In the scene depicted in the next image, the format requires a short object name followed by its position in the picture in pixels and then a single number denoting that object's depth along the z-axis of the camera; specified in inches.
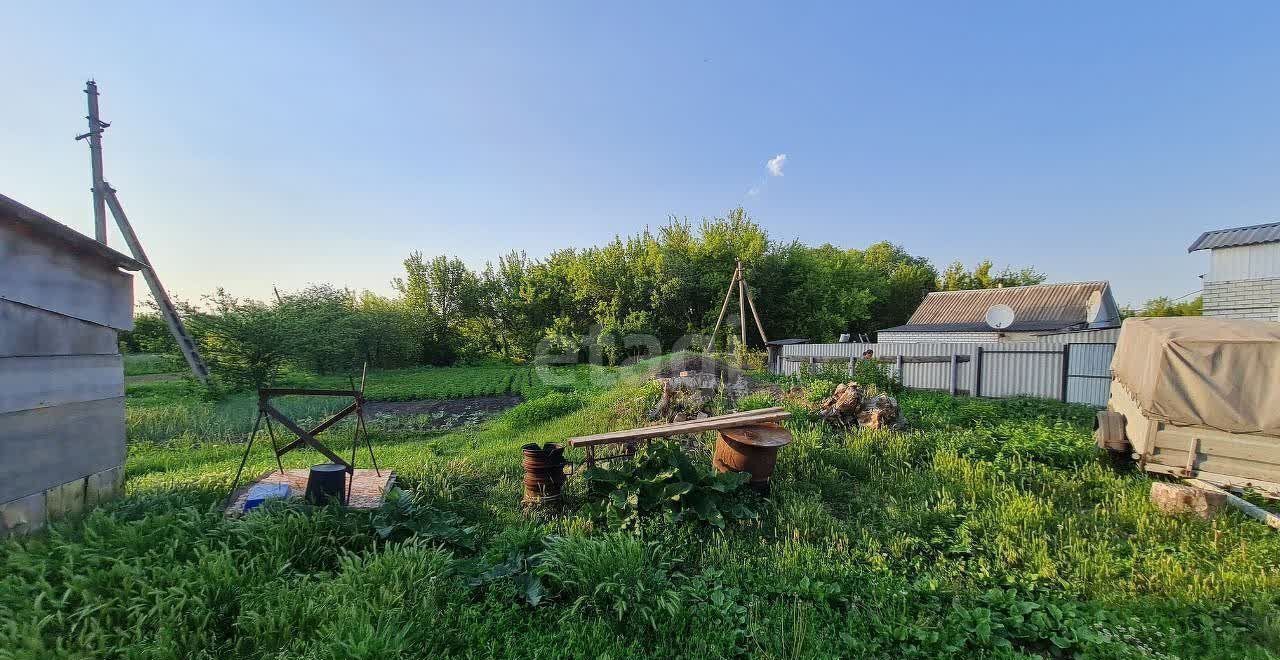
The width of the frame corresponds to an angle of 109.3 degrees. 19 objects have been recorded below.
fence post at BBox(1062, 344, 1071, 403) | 391.9
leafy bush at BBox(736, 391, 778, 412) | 308.2
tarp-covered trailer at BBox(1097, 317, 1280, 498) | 160.4
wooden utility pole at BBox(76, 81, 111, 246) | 401.4
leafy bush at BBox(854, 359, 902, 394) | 395.7
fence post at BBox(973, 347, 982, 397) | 432.1
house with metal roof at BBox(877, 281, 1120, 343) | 677.9
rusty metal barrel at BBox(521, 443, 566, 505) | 186.9
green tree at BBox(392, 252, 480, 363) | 1063.0
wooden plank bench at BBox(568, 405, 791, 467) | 200.1
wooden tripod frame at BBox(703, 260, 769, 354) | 614.9
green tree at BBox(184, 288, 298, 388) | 501.7
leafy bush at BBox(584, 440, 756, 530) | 165.8
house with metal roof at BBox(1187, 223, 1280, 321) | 430.6
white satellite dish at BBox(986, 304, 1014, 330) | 567.2
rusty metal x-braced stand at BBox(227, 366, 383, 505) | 170.0
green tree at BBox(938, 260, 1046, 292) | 1472.7
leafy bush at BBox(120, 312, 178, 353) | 515.5
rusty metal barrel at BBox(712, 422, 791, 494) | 186.9
